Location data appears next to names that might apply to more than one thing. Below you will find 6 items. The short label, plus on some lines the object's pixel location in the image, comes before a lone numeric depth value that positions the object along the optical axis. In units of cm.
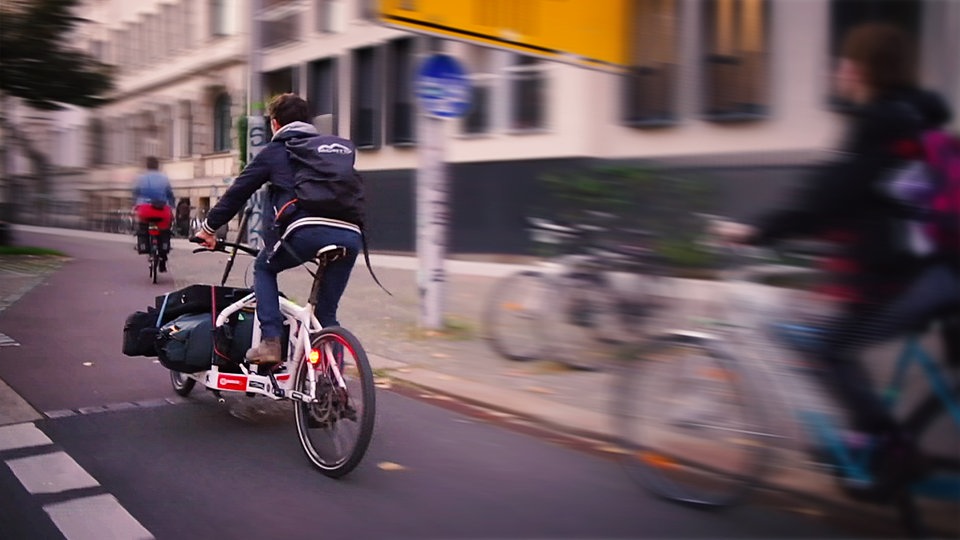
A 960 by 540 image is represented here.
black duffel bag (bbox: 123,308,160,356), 588
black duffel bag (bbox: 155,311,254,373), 560
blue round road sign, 878
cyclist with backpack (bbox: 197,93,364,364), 494
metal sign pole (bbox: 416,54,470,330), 880
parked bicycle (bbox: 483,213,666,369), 720
